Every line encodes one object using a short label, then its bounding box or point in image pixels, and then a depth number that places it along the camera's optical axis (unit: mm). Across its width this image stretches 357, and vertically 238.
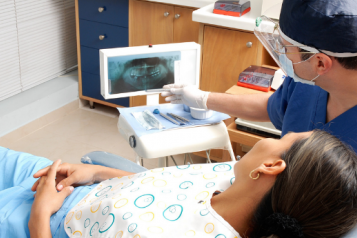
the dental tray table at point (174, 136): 1436
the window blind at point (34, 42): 2777
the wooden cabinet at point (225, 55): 2232
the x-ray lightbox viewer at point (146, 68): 1502
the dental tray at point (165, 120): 1490
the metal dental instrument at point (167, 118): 1529
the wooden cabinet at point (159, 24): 2588
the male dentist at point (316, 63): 945
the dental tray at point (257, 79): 1960
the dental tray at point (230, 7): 2221
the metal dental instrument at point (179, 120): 1542
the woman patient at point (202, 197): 820
